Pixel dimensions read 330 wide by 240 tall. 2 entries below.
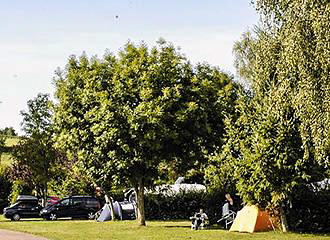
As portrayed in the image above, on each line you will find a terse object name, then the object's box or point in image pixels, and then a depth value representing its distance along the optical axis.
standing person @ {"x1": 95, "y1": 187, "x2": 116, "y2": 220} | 34.76
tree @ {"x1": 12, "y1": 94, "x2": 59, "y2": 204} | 44.41
